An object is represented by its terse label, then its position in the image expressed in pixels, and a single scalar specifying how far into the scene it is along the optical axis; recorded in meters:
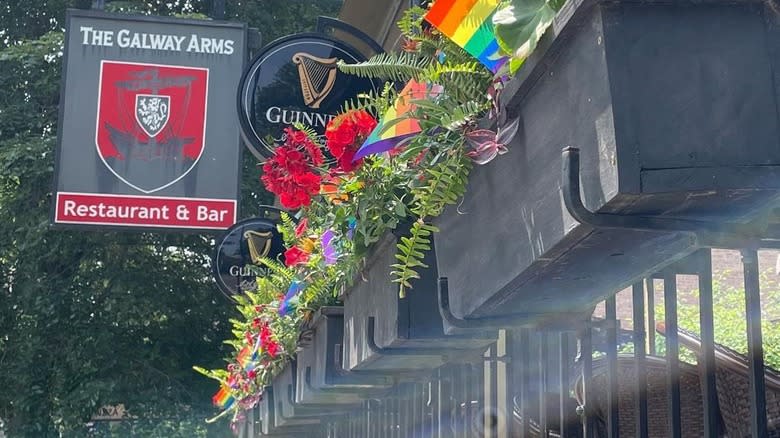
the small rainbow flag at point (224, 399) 7.13
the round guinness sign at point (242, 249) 10.14
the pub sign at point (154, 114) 10.42
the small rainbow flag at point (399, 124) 2.41
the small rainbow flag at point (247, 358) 5.72
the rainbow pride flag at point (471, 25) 2.05
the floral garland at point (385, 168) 2.23
